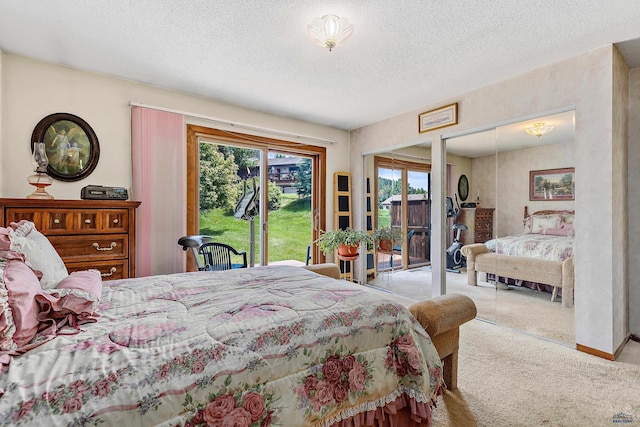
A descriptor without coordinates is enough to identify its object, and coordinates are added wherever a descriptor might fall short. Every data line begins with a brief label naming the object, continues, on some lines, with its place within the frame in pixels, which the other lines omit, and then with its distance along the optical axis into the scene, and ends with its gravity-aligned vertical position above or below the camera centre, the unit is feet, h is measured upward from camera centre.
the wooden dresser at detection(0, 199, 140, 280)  7.42 -0.43
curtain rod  10.67 +3.86
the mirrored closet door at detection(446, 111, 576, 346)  9.00 -0.37
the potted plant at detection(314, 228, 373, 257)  13.93 -1.40
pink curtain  10.30 +0.91
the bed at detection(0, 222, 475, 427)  2.78 -1.65
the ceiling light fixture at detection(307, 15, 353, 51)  6.75 +4.29
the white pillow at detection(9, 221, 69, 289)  4.29 -0.64
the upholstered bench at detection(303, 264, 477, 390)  5.57 -2.15
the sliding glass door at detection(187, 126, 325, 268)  12.36 +0.86
